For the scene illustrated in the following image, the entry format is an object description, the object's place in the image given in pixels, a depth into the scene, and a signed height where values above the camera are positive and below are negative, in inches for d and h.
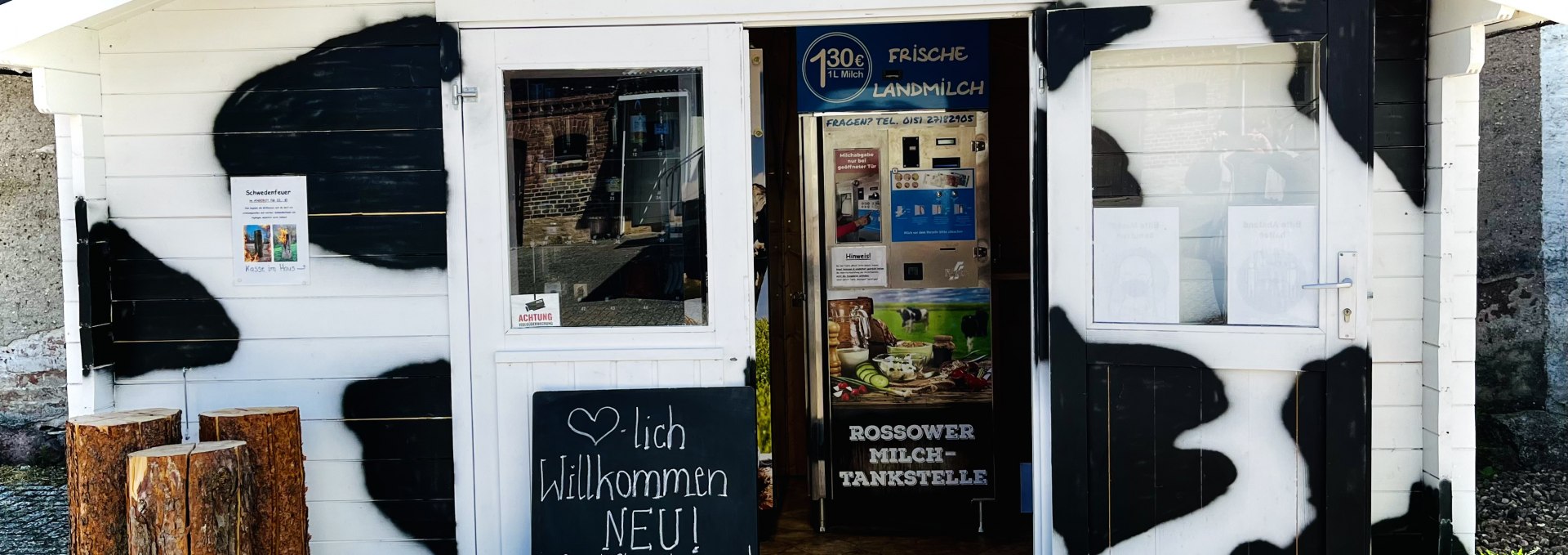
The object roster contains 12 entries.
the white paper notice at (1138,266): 138.0 -3.6
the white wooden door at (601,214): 144.7 +4.3
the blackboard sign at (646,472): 146.6 -29.0
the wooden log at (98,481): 125.6 -24.6
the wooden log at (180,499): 120.8 -25.7
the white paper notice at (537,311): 148.6 -8.0
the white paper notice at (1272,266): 134.1 -3.7
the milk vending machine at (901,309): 187.6 -11.2
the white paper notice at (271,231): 149.4 +3.1
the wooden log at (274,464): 134.6 -25.0
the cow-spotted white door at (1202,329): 132.2 +0.9
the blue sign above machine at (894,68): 185.3 +28.2
